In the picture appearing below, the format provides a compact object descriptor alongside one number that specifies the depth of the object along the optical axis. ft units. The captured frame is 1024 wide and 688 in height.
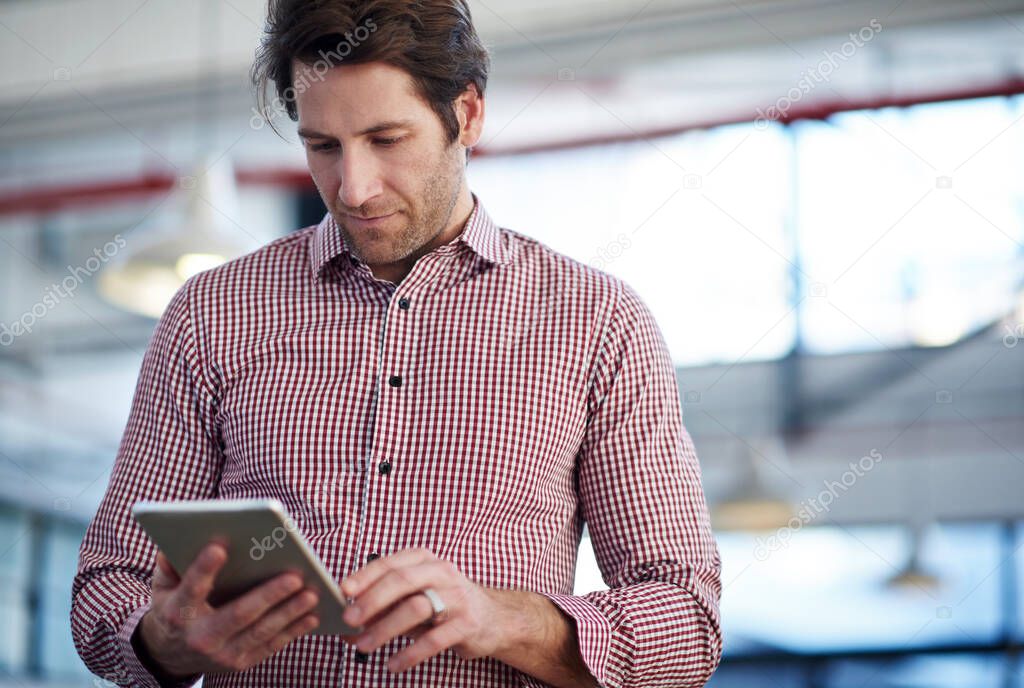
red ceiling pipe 11.18
